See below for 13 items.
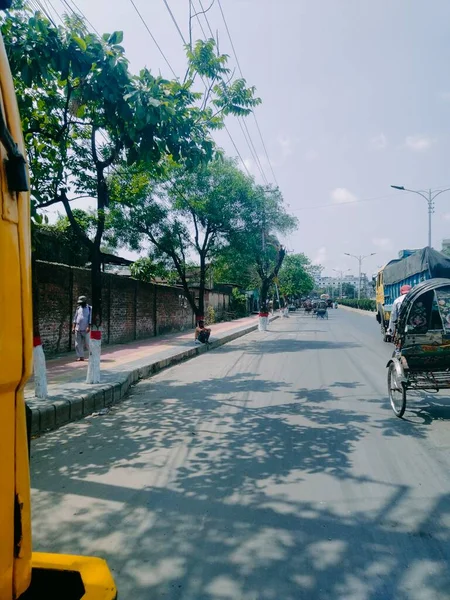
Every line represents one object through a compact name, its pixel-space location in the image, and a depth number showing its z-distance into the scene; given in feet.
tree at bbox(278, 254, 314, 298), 213.25
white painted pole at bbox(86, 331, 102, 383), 25.41
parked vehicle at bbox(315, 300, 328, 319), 114.62
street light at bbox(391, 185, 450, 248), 85.04
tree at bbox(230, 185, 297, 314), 60.03
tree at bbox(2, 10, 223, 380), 15.15
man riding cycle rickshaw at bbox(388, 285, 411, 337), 24.22
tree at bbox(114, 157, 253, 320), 53.78
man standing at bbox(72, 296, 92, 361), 36.60
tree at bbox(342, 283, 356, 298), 407.03
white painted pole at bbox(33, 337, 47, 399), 20.65
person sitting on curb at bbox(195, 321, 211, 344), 52.29
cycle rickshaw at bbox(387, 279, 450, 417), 18.79
